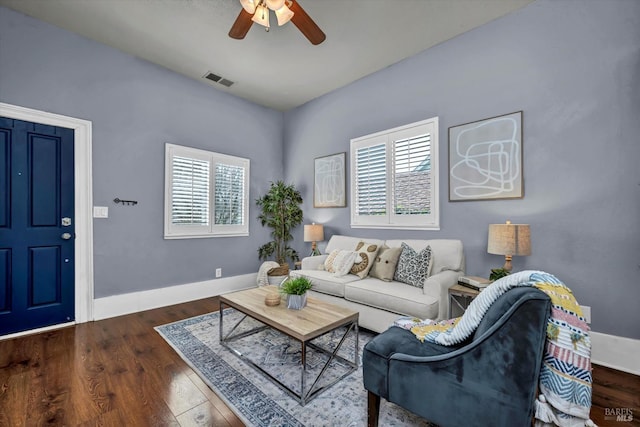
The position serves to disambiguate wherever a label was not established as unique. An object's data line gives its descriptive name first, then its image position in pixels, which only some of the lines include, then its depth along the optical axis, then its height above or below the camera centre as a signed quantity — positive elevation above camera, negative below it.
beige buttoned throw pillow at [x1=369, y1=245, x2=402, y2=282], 2.90 -0.57
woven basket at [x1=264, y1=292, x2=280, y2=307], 2.22 -0.73
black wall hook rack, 3.30 +0.13
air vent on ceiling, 3.84 +1.97
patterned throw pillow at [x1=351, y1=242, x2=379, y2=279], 3.09 -0.57
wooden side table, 2.35 -0.77
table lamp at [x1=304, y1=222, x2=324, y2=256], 4.17 -0.34
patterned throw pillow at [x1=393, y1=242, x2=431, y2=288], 2.71 -0.57
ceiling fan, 2.04 +1.58
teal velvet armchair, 1.03 -0.72
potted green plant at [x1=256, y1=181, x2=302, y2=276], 4.65 -0.08
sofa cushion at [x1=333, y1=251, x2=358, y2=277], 3.14 -0.60
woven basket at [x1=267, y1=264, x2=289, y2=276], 4.27 -0.95
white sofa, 2.36 -0.76
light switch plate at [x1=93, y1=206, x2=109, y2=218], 3.13 +0.01
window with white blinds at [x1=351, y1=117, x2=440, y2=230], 3.19 +0.46
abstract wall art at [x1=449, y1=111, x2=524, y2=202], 2.59 +0.55
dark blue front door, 2.66 -0.14
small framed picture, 4.17 +0.50
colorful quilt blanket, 0.97 -0.56
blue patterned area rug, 1.59 -1.23
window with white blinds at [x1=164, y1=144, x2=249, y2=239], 3.76 +0.29
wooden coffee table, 1.76 -0.78
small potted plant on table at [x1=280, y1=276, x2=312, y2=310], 2.16 -0.65
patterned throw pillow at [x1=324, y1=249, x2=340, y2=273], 3.34 -0.63
